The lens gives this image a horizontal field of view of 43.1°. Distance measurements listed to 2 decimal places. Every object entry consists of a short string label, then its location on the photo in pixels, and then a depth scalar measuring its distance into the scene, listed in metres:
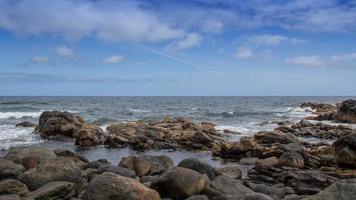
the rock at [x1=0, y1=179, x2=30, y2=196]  9.52
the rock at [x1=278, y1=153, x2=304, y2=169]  16.27
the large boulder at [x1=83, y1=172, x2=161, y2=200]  8.82
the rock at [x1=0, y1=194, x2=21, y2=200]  8.69
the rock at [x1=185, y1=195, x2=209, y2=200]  9.66
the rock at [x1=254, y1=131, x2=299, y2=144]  22.06
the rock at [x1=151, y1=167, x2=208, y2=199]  10.38
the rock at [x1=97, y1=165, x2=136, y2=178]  12.01
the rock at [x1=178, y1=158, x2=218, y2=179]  12.48
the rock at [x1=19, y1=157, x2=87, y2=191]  10.20
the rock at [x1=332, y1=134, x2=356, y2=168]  16.38
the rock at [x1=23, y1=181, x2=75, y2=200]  8.93
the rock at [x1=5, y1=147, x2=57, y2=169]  13.19
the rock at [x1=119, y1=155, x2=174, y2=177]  13.82
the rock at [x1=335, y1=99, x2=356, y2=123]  41.81
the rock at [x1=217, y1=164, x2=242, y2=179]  13.84
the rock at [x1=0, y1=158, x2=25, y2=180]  11.26
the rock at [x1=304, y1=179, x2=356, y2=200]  6.92
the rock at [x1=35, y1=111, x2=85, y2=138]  28.23
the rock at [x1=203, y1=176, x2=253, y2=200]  10.02
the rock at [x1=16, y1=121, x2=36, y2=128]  34.29
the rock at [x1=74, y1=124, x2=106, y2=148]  24.75
